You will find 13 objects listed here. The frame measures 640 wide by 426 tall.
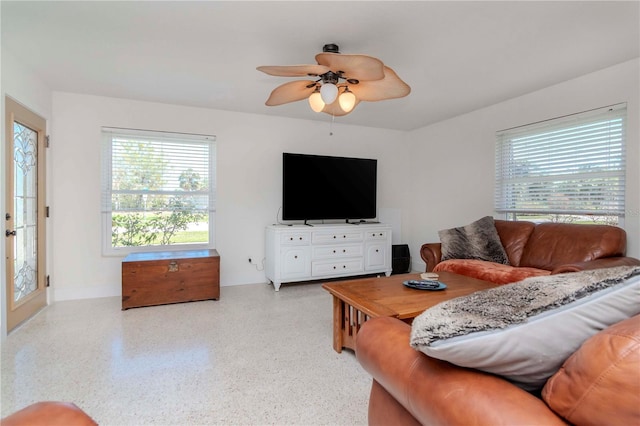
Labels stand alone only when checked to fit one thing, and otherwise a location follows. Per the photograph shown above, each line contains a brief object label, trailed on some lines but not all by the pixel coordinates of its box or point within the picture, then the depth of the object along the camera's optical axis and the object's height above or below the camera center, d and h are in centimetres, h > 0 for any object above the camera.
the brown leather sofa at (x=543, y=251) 255 -39
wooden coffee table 182 -58
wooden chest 312 -76
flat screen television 411 +25
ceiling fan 191 +87
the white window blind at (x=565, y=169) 279 +40
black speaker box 468 -78
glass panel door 256 -10
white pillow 71 -28
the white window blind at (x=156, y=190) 360 +16
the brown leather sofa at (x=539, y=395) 56 -41
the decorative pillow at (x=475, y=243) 320 -37
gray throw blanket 72 -25
